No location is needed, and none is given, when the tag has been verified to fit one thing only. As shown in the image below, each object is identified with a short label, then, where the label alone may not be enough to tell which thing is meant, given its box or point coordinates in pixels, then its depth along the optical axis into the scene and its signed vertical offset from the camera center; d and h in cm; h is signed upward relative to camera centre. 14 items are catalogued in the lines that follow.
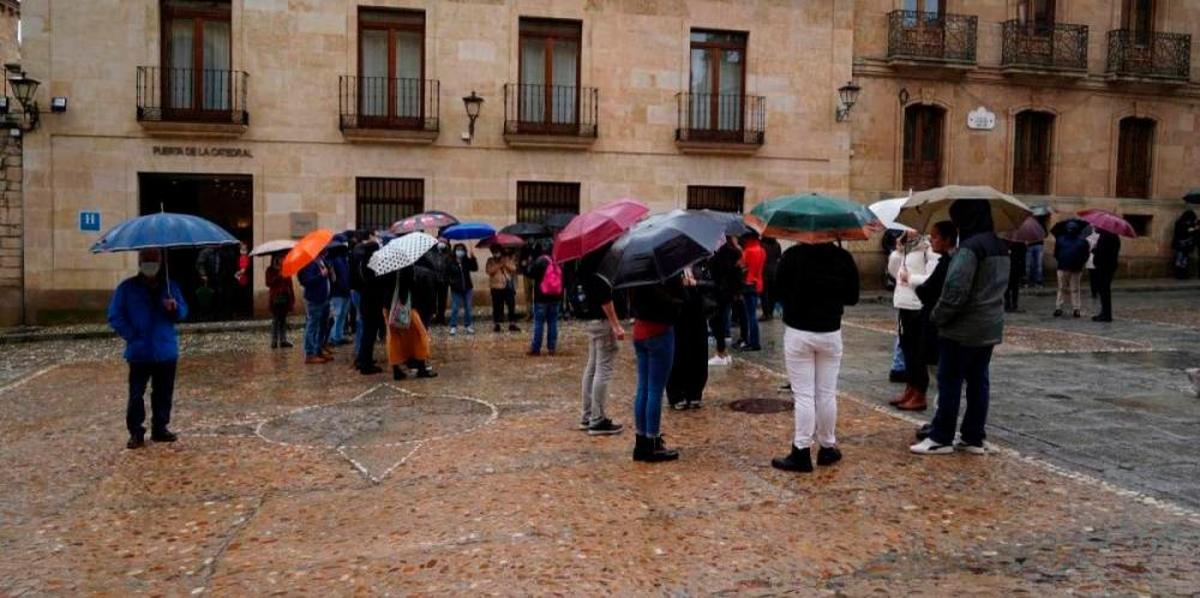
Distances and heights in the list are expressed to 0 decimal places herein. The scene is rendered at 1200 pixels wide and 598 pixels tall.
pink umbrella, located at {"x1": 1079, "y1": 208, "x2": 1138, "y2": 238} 1541 +6
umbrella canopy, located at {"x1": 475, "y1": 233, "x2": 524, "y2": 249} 1570 -44
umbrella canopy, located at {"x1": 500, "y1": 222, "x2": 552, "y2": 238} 1641 -26
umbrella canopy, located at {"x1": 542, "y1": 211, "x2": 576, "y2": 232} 1672 -9
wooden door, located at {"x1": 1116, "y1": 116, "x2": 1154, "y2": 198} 2456 +189
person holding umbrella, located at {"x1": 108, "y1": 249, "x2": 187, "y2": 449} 723 -96
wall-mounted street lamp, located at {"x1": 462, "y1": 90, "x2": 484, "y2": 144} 1909 +223
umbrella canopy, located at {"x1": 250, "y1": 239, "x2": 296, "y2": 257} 1224 -49
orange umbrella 1026 -47
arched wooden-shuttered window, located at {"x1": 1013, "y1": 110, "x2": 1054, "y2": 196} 2364 +184
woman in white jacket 842 -80
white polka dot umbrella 1014 -44
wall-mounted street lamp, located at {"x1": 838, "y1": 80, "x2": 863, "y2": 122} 2096 +284
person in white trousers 606 -68
